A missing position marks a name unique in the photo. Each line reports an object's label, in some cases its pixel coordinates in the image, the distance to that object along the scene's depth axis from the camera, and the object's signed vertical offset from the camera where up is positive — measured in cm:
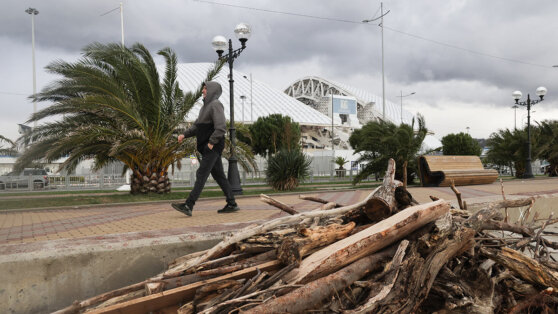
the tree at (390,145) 1537 +66
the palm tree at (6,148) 1756 +112
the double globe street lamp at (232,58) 1170 +355
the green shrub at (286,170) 1350 -21
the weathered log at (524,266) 196 -57
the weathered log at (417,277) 170 -56
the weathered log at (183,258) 224 -54
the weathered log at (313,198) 309 -29
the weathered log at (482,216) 230 -35
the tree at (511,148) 2305 +66
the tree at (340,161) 3468 +10
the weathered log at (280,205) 287 -31
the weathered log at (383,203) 236 -26
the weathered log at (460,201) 301 -33
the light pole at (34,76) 2600 +674
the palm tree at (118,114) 1031 +157
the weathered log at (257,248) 207 -45
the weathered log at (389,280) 164 -56
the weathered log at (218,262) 195 -50
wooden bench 1265 -41
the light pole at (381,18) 2894 +1109
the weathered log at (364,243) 183 -42
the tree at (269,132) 4259 +366
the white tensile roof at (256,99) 6125 +1155
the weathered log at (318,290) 163 -58
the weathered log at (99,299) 178 -62
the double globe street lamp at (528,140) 2080 +101
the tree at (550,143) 2279 +90
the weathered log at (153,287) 178 -57
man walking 489 +38
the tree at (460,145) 3180 +128
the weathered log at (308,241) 188 -41
